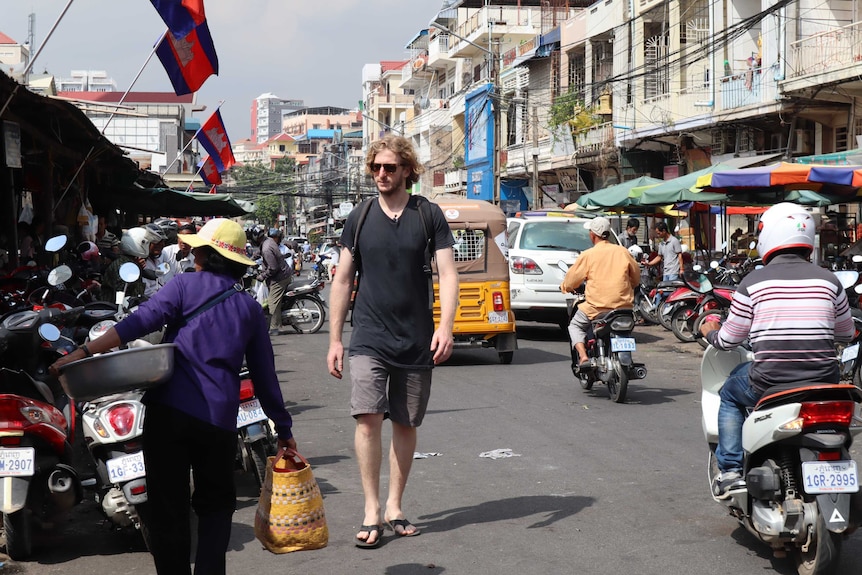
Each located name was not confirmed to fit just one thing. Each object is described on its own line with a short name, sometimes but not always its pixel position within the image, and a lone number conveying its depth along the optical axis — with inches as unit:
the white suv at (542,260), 650.8
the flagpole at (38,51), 421.6
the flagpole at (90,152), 583.5
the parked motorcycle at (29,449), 201.2
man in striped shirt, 188.5
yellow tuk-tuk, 527.8
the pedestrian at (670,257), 801.6
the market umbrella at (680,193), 705.0
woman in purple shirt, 160.2
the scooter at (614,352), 398.1
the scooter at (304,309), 723.4
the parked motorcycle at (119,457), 201.8
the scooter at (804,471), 177.8
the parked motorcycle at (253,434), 246.7
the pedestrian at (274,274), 674.8
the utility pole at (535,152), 1382.9
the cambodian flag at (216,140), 1045.8
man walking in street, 214.4
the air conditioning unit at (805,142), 944.3
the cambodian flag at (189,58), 602.5
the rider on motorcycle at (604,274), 399.5
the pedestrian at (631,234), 911.0
